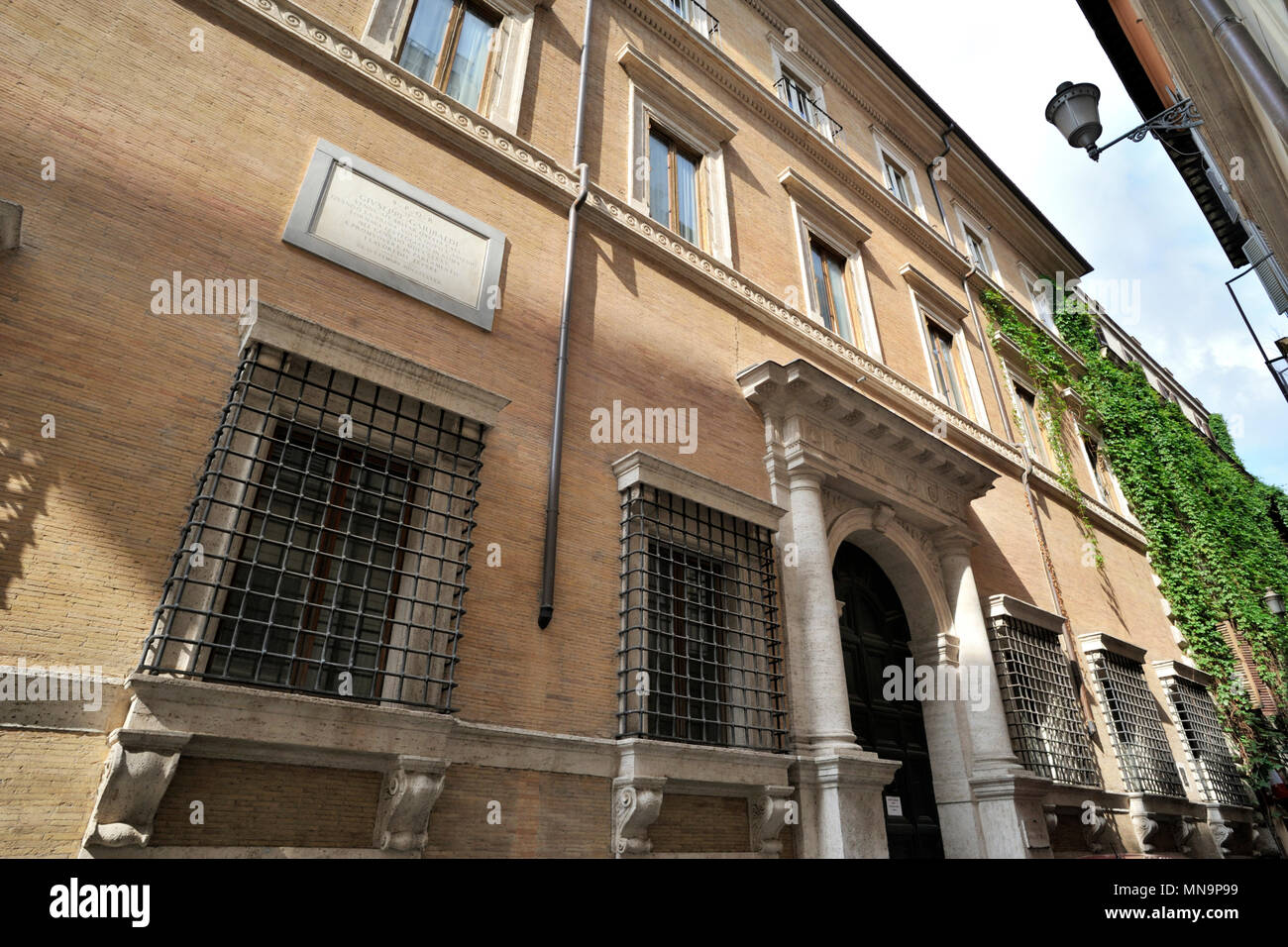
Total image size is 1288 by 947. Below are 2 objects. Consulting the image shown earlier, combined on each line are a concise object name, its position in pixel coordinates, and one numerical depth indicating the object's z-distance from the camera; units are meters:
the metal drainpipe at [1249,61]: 2.92
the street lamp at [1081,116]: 6.12
